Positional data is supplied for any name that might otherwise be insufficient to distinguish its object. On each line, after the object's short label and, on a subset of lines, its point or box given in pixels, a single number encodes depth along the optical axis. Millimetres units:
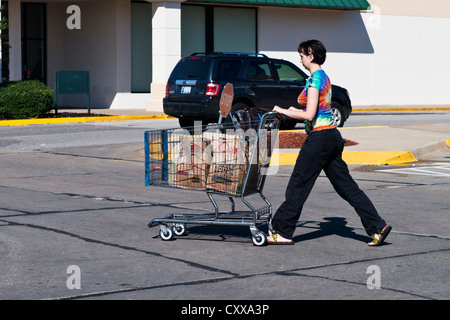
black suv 20578
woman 8172
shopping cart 8195
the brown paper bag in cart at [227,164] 8188
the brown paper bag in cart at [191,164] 8328
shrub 24656
